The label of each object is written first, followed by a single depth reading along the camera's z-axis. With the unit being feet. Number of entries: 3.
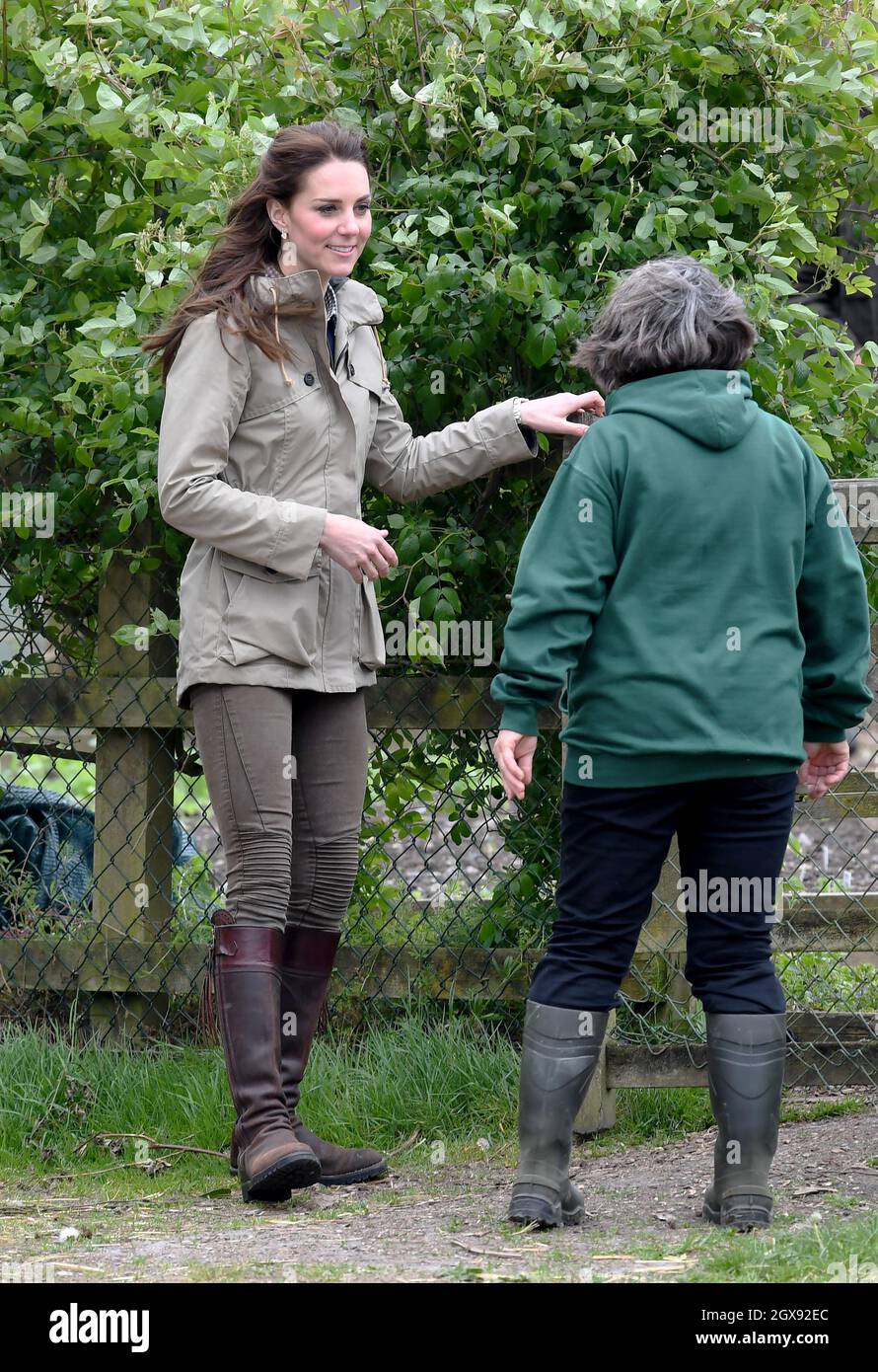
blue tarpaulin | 29.48
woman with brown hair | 20.63
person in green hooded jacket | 18.63
